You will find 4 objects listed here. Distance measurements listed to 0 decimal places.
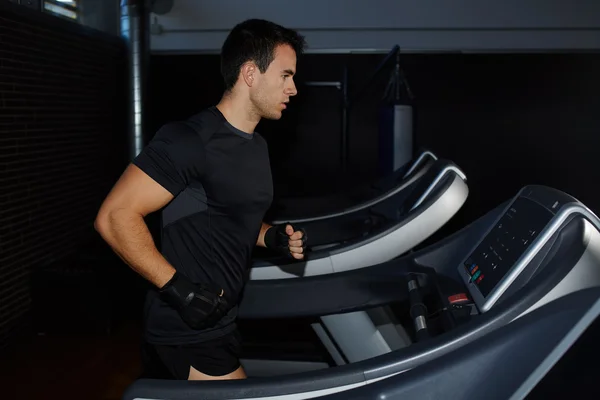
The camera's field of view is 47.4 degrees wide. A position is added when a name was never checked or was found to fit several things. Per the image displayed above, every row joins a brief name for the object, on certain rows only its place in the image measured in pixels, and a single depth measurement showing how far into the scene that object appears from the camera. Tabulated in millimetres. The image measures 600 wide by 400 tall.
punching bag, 3314
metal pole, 3988
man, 1428
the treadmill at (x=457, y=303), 992
